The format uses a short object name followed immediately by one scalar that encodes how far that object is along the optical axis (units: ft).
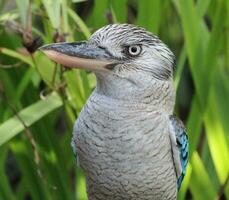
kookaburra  13.73
